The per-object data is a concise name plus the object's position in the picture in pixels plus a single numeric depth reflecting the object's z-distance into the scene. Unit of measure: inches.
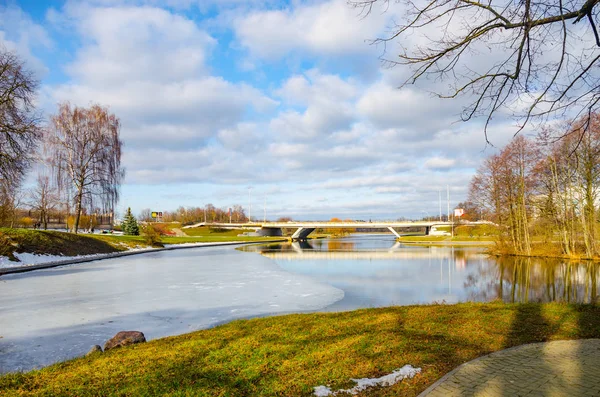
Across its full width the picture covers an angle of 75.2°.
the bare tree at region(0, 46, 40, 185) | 764.0
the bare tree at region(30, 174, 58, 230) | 1675.7
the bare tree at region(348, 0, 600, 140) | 179.2
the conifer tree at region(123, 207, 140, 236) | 2421.4
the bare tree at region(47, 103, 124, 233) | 1357.0
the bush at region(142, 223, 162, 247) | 1793.8
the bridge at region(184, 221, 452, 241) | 3074.6
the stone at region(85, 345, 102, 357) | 254.6
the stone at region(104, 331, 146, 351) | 275.1
